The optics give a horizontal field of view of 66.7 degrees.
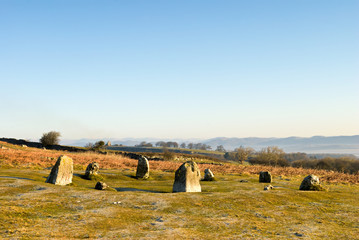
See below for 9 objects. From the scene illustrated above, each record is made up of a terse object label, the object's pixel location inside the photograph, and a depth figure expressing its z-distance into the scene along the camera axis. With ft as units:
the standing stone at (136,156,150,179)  106.52
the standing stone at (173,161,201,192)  72.64
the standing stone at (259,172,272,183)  101.76
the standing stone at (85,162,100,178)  96.58
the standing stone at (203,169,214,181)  105.40
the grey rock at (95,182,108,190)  69.26
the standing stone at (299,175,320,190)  79.77
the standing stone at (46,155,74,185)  75.72
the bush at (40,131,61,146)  279.49
